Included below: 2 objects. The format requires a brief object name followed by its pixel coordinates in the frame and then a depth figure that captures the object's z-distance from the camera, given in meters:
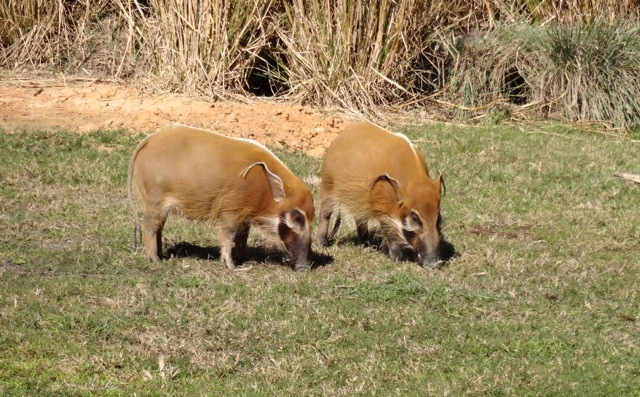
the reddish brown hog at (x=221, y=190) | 16.16
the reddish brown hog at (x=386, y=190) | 16.72
